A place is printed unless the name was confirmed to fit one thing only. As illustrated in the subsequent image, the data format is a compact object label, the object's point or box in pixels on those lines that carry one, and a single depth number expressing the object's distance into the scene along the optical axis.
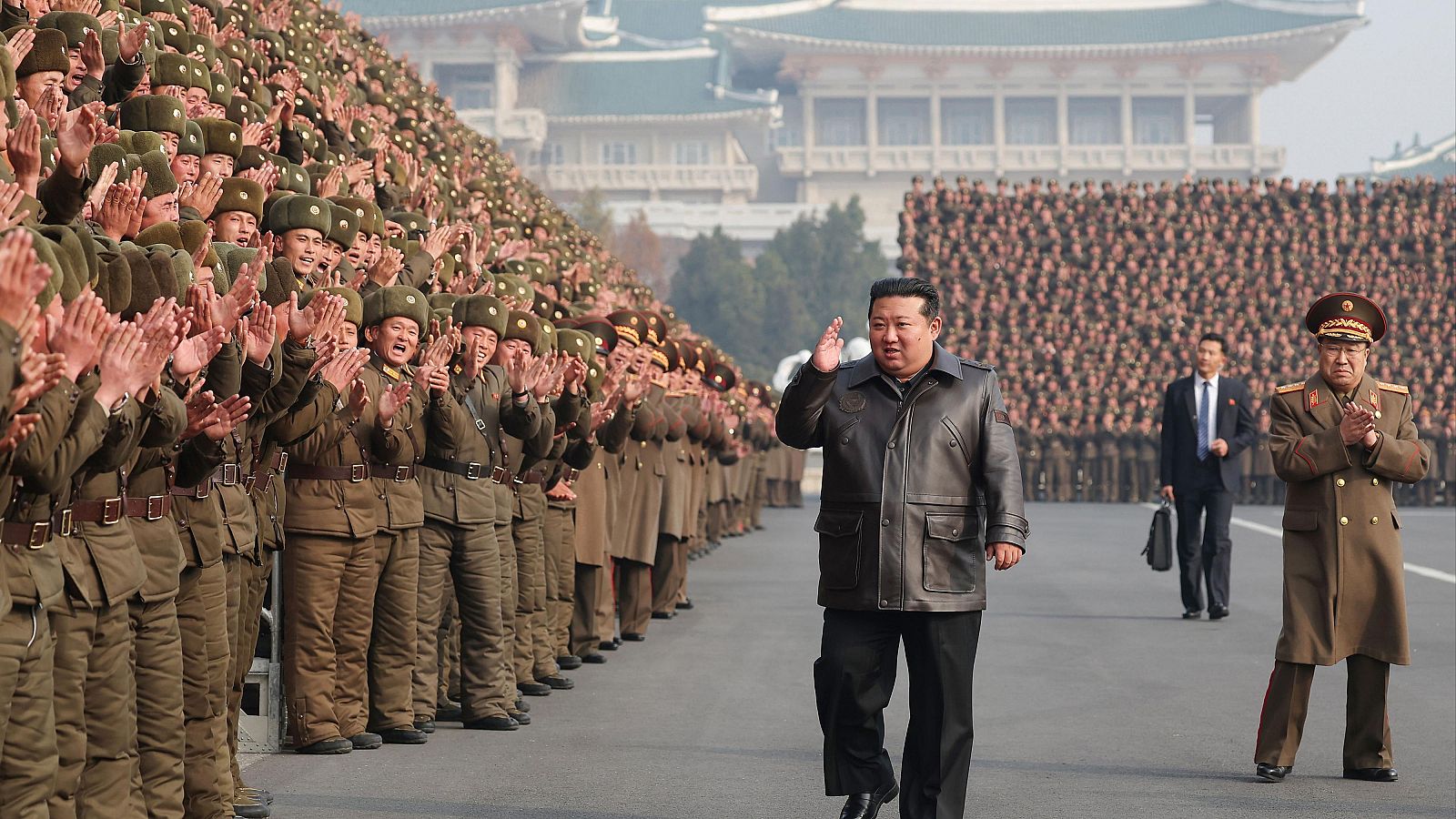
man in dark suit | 24.17
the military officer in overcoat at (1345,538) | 13.58
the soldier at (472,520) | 15.29
